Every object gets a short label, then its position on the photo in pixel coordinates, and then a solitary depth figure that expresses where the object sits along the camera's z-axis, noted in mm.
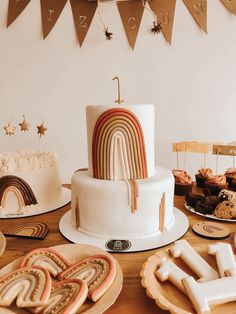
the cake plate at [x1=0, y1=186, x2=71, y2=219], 1140
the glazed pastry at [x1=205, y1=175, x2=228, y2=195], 1330
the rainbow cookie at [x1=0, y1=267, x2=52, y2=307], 558
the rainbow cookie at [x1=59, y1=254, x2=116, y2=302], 597
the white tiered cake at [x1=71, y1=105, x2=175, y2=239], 943
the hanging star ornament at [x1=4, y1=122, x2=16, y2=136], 1225
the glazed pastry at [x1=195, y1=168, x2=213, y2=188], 1475
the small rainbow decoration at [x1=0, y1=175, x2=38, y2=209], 1137
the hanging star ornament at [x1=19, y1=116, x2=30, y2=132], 1241
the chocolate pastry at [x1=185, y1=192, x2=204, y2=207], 1184
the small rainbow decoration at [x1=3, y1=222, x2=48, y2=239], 928
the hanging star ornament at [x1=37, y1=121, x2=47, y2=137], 1280
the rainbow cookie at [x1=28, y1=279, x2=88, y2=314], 539
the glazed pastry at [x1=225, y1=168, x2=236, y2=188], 1492
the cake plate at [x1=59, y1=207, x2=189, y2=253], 871
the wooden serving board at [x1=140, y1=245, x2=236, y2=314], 556
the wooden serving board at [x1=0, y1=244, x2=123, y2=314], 557
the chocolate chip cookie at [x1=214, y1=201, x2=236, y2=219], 1066
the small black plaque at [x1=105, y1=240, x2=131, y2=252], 856
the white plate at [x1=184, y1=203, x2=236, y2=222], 1057
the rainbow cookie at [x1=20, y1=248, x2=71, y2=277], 692
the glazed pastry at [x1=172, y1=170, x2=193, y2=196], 1391
